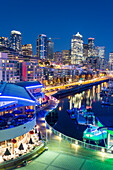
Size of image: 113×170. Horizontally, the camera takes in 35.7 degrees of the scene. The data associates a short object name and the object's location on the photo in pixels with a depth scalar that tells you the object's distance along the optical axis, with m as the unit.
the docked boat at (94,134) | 30.25
